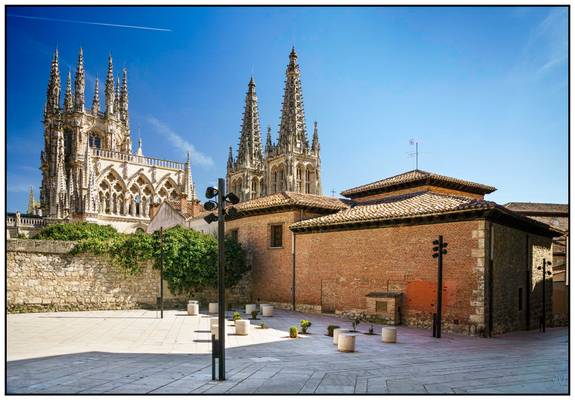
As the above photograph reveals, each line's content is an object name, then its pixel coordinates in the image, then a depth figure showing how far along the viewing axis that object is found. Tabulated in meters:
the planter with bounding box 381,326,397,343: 14.80
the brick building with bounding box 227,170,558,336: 17.72
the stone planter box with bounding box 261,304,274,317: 21.75
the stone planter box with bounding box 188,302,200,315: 21.73
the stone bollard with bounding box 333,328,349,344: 14.36
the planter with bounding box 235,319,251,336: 15.88
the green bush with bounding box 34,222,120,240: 41.28
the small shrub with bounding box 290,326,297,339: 15.58
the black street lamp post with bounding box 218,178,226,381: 9.08
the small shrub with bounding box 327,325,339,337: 16.18
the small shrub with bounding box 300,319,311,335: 16.50
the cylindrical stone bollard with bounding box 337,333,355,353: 12.98
